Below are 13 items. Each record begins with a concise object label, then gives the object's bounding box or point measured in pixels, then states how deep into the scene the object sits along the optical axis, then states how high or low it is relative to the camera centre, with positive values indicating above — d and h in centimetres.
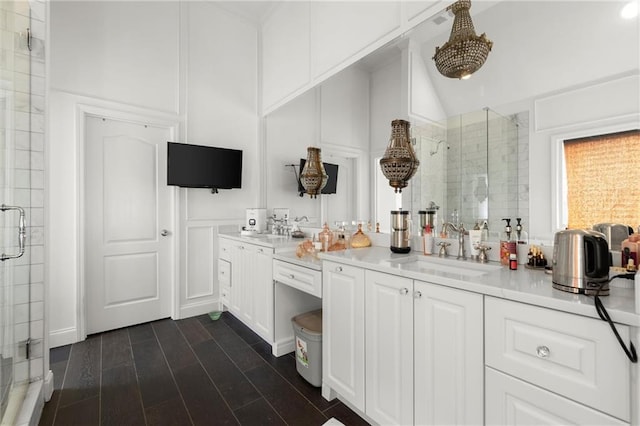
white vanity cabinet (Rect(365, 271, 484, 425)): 113 -60
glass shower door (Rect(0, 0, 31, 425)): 157 +9
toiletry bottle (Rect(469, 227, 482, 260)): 162 -15
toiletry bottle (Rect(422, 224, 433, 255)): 184 -18
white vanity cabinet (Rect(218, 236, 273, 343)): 242 -64
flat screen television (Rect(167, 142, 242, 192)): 304 +52
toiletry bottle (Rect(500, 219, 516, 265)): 143 -15
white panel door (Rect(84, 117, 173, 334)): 281 -10
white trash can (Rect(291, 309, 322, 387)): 190 -89
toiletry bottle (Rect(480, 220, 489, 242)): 164 -10
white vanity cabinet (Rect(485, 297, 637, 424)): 83 -48
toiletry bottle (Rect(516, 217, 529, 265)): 147 -14
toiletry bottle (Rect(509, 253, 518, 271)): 138 -23
